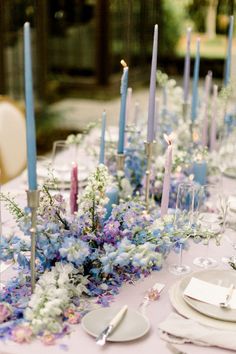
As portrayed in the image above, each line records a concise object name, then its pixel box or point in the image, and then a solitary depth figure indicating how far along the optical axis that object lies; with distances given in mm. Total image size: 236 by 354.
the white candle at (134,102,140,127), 2426
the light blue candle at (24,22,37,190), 1158
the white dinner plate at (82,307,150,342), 1220
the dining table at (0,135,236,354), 1197
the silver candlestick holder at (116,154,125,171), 1786
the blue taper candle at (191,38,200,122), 2291
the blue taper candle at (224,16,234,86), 2510
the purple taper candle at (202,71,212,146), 2303
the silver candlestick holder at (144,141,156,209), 1712
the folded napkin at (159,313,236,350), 1210
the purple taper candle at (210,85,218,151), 2355
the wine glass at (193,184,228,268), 1553
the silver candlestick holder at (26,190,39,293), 1262
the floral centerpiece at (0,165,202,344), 1252
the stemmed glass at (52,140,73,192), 2203
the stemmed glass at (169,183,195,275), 1478
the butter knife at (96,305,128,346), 1194
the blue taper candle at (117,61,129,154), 1681
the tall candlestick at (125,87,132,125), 2013
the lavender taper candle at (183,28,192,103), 2322
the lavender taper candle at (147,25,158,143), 1634
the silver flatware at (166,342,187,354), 1203
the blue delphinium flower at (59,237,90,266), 1334
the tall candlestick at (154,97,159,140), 2187
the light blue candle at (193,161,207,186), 2158
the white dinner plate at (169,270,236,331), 1271
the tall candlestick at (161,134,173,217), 1568
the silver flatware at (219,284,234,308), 1321
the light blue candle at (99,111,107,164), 1751
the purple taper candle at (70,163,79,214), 1680
